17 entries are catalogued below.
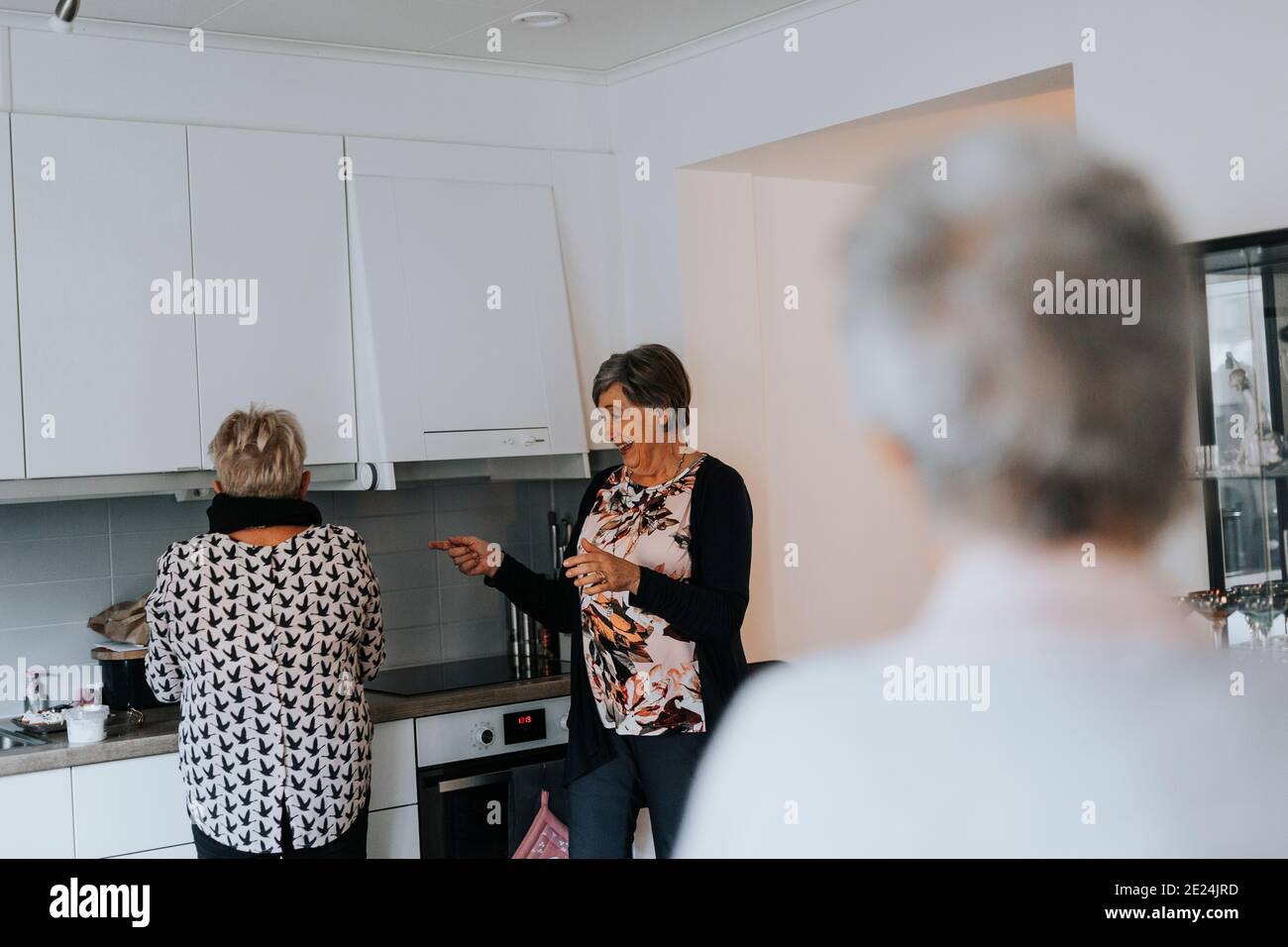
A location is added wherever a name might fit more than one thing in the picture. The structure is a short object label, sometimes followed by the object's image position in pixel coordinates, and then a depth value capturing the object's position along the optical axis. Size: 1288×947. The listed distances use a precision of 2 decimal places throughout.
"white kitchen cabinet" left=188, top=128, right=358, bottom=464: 2.74
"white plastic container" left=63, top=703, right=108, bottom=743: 2.46
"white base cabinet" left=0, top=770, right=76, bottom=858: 2.33
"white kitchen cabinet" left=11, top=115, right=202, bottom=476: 2.54
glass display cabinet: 1.94
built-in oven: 2.84
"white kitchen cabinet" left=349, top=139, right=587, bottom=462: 2.94
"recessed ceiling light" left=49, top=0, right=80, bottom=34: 1.86
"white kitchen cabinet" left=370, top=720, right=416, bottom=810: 2.77
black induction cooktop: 3.01
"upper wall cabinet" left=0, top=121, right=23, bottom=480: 2.49
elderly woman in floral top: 2.34
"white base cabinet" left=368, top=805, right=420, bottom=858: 2.75
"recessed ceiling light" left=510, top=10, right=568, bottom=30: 2.76
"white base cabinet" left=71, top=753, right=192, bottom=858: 2.42
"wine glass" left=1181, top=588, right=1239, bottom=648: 2.03
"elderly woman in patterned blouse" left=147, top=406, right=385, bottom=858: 2.19
